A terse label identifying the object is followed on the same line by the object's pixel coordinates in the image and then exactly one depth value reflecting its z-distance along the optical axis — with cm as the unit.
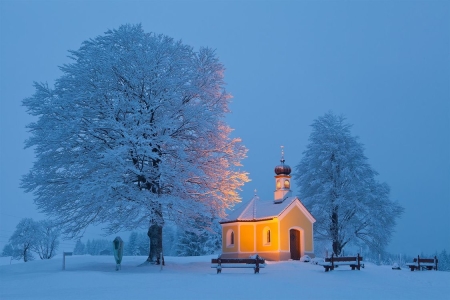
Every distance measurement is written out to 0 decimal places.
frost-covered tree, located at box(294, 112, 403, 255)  3506
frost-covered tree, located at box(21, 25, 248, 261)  2248
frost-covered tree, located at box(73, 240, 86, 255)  12328
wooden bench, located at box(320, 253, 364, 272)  2270
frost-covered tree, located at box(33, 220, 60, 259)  5309
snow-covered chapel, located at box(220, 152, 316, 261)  3192
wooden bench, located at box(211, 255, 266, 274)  2088
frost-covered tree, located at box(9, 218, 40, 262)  5272
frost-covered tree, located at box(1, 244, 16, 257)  5653
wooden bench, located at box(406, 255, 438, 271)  2695
